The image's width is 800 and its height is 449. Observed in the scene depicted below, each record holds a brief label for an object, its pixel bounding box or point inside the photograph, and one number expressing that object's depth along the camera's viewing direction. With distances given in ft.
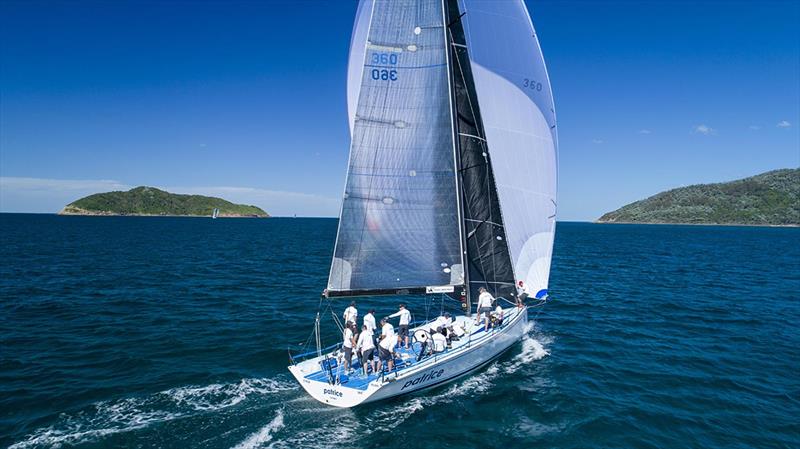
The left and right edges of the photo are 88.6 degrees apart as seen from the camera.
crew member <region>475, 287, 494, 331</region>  58.70
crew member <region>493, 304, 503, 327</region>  58.59
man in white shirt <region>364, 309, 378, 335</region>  50.08
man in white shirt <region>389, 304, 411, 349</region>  54.13
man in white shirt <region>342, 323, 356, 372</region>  47.39
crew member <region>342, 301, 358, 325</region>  52.19
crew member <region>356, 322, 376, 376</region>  46.16
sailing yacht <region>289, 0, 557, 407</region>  49.34
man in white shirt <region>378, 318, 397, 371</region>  46.32
